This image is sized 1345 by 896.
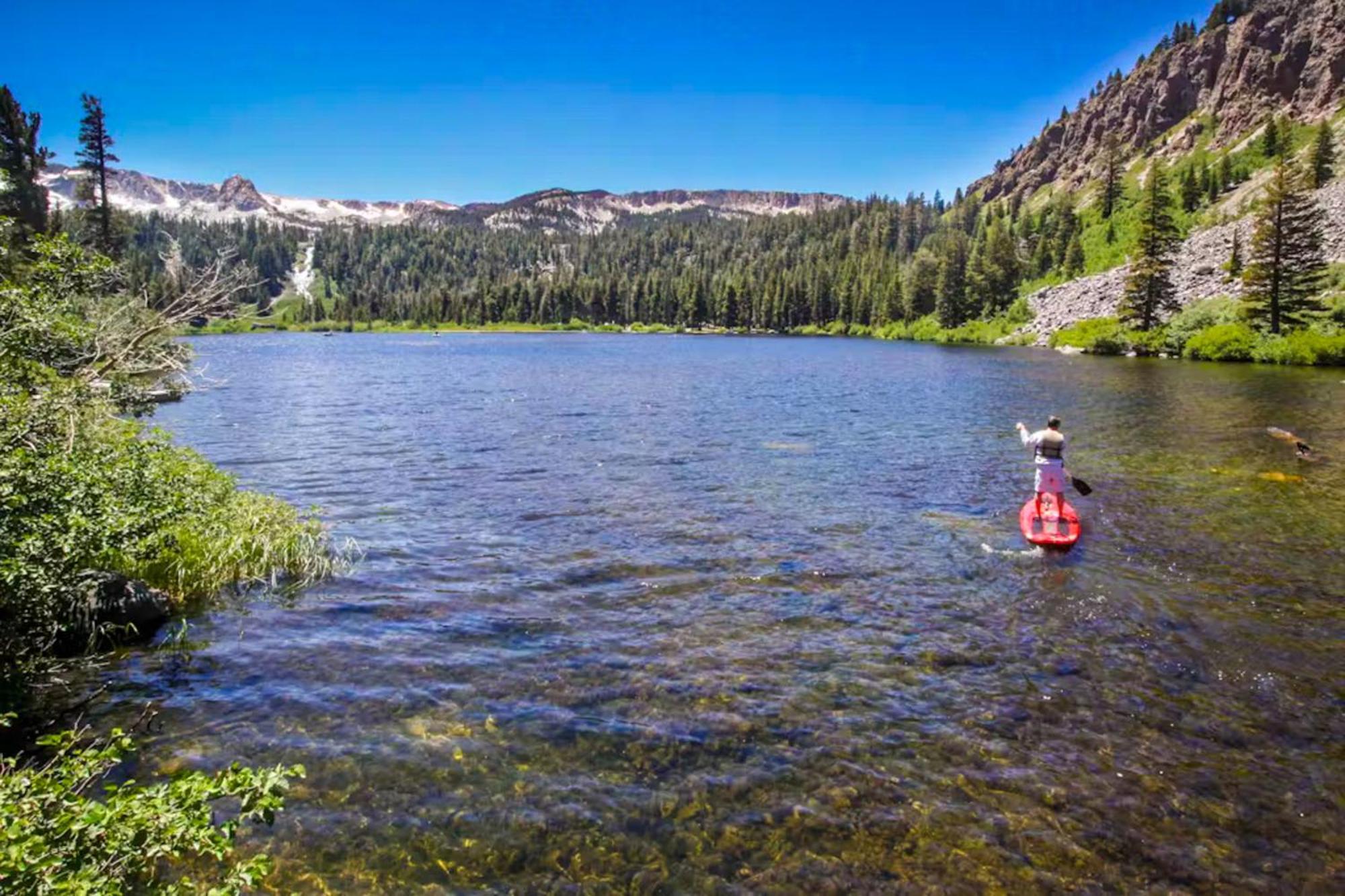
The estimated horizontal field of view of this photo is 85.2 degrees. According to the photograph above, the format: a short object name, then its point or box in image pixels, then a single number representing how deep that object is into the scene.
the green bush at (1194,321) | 79.12
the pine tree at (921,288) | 169.88
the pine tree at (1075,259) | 147.12
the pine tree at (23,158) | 53.25
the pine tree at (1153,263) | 86.44
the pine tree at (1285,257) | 70.25
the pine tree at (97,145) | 59.81
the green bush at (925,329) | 151.00
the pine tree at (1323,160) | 119.38
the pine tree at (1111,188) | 178.75
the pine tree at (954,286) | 153.12
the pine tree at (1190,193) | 152.12
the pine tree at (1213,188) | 149.75
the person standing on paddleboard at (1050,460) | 19.89
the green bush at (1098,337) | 87.56
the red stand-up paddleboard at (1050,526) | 18.94
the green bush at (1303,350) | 63.41
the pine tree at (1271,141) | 154.00
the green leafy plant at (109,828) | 4.77
